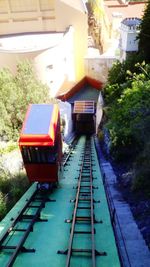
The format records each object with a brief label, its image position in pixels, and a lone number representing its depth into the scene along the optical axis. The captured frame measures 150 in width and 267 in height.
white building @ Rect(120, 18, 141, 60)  24.19
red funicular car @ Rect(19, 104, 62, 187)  14.15
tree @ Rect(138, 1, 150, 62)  20.55
